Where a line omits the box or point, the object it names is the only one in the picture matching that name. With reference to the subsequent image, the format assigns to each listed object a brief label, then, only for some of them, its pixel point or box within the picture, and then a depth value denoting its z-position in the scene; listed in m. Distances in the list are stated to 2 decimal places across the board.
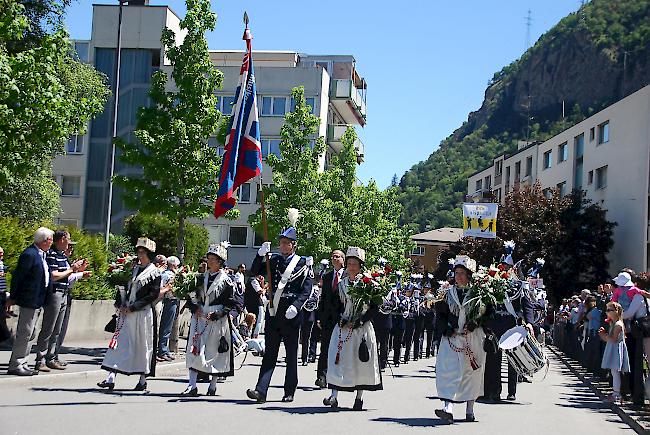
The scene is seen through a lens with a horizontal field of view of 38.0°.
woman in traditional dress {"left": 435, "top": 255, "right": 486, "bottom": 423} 11.73
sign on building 42.64
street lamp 35.58
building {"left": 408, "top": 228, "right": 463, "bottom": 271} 119.06
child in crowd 15.76
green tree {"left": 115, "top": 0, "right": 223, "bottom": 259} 23.55
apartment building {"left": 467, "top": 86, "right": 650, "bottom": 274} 53.38
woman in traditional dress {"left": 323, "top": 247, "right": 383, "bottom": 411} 12.16
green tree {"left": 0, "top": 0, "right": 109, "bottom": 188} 16.38
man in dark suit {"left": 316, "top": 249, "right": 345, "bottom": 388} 12.89
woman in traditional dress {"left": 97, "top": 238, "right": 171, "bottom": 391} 12.76
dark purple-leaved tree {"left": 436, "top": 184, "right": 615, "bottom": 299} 58.59
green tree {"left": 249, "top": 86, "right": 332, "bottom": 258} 43.81
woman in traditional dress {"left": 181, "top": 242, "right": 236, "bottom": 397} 12.59
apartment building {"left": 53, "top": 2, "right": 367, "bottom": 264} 63.19
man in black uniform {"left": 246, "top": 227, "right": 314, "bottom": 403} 12.52
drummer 14.95
